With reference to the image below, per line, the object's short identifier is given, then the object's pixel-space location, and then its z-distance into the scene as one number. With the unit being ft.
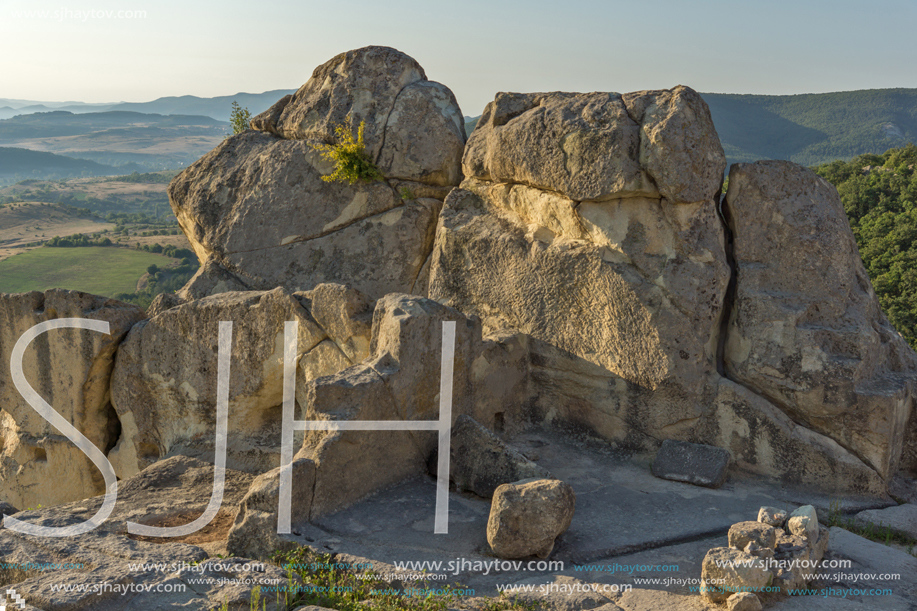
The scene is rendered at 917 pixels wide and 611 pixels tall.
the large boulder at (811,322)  22.54
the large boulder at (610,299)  23.88
